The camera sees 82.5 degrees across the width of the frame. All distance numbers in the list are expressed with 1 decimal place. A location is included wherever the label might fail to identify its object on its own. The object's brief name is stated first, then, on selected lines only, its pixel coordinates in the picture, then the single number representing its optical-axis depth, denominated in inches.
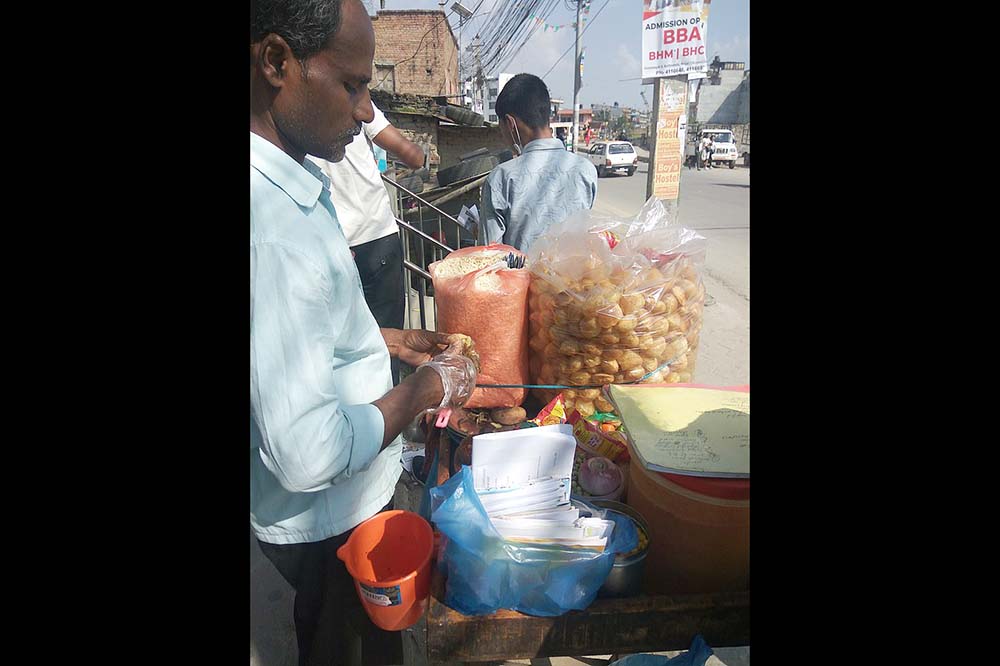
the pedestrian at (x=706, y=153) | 925.8
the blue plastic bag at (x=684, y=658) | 41.1
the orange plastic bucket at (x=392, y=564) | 39.4
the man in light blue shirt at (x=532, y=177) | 102.3
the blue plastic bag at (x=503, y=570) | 38.9
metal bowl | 41.8
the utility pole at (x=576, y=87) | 328.0
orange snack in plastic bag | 67.4
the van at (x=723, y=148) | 919.7
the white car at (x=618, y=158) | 853.2
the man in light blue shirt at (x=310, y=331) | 34.3
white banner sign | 126.4
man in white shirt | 109.0
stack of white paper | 42.3
